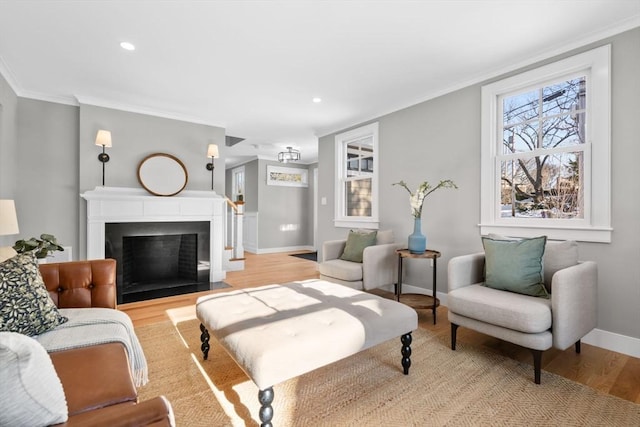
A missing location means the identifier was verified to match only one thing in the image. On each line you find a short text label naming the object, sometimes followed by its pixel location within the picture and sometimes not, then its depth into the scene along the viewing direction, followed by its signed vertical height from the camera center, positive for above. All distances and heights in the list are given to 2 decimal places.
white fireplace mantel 3.60 +0.01
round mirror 4.04 +0.52
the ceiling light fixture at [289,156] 5.53 +1.05
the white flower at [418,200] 3.01 +0.13
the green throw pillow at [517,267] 2.14 -0.40
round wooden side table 2.86 -0.88
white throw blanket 1.37 -0.59
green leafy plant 2.10 -0.25
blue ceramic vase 2.99 -0.28
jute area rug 1.50 -1.03
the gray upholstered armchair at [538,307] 1.83 -0.61
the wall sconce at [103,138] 3.57 +0.87
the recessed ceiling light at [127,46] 2.52 +1.41
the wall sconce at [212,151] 4.45 +0.90
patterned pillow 1.34 -0.42
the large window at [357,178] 4.36 +0.54
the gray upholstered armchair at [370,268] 3.24 -0.62
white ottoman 1.33 -0.60
